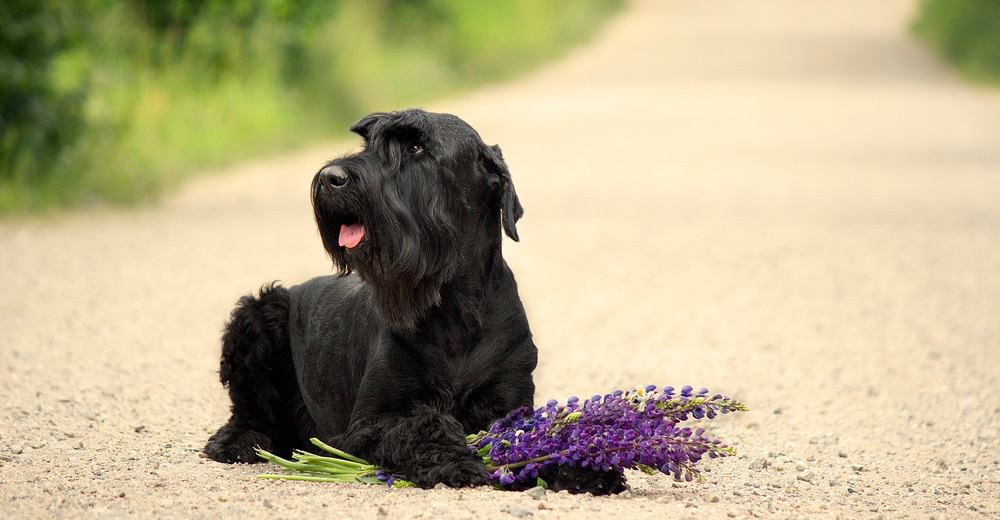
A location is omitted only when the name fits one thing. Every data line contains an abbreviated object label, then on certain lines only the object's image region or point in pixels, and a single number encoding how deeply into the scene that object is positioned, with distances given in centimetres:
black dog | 872
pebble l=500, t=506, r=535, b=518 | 804
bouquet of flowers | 855
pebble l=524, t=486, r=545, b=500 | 857
